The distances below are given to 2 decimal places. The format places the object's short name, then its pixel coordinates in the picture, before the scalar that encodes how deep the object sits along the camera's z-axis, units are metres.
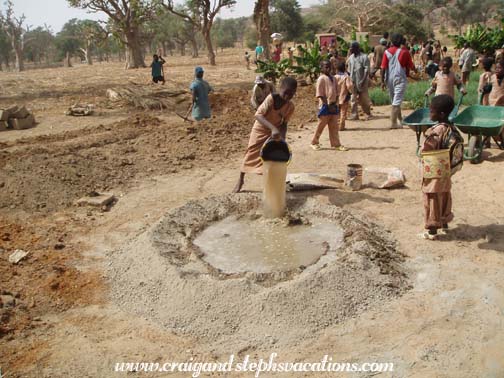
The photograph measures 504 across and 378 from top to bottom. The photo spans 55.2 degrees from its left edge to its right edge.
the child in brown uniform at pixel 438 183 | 4.25
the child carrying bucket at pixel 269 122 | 5.16
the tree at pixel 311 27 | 37.56
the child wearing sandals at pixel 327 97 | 7.50
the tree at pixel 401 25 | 30.88
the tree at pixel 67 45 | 53.62
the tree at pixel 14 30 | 37.97
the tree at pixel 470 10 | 48.62
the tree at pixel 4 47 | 48.06
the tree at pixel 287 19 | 39.81
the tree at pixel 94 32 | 29.30
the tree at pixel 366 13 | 28.70
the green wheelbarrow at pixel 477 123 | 6.35
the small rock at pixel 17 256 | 4.55
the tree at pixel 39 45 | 57.83
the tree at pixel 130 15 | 27.56
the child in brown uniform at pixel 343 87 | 8.86
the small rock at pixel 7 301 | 3.82
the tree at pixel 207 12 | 26.58
